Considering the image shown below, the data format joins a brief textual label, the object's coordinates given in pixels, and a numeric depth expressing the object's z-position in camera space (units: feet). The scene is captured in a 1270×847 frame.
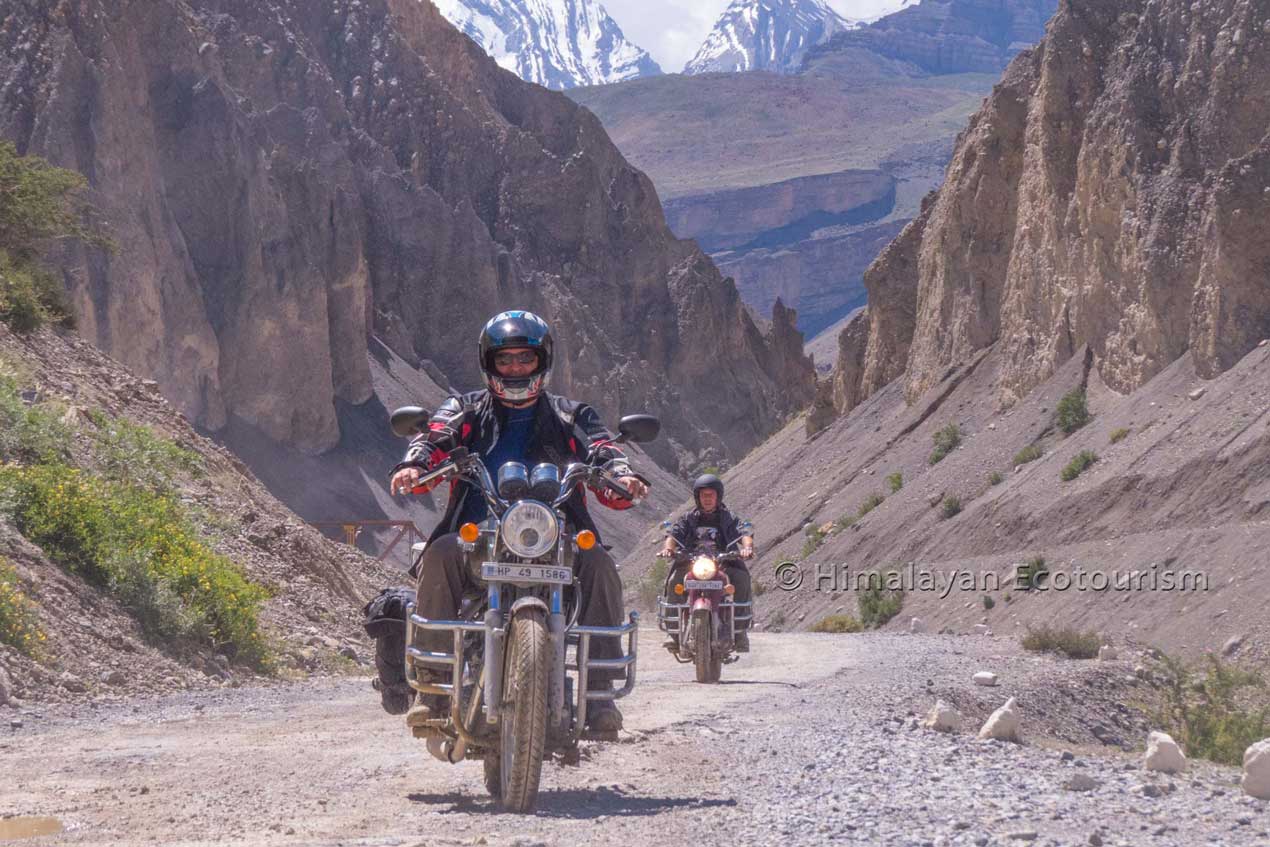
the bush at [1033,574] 110.73
